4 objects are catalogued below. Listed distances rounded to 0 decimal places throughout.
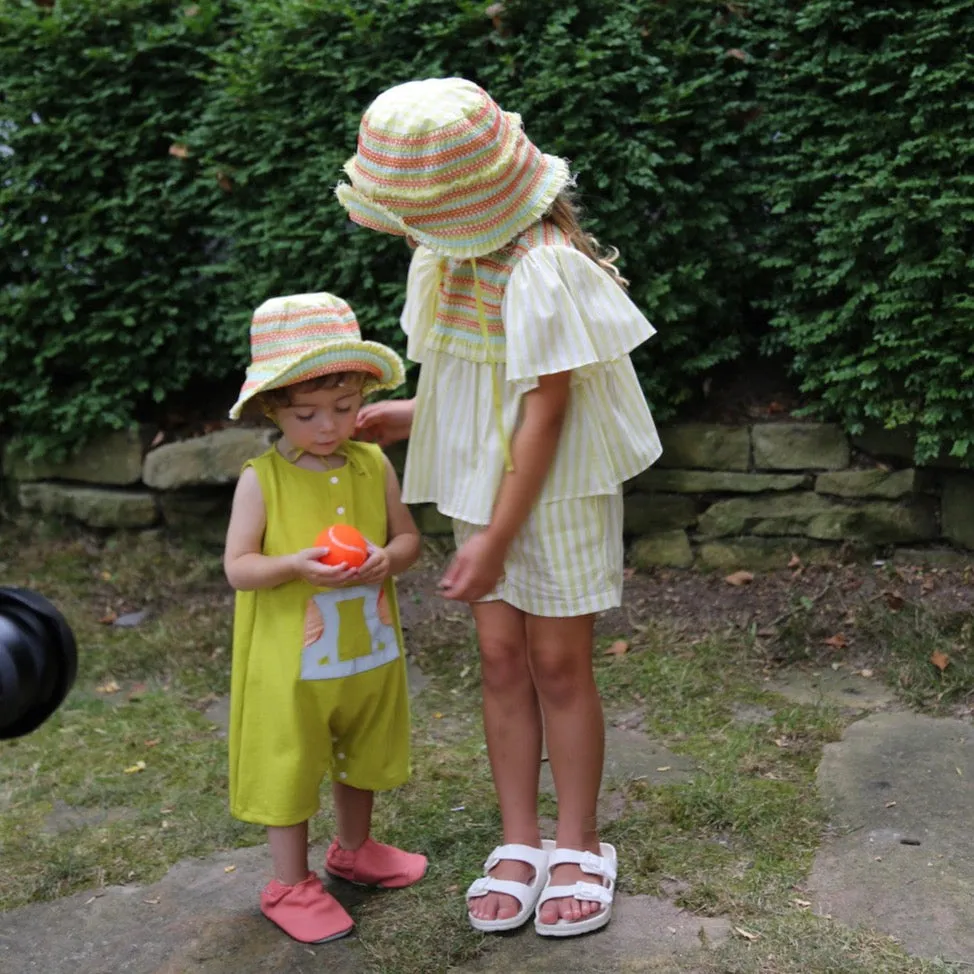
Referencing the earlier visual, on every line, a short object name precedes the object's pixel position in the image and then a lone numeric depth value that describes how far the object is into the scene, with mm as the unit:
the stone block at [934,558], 4367
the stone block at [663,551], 4699
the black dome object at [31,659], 1508
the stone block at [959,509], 4371
